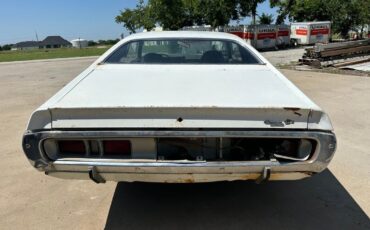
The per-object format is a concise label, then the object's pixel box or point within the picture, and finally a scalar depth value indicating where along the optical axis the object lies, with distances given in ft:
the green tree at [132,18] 185.11
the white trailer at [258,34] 95.50
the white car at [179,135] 7.92
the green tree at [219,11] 101.07
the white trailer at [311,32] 107.34
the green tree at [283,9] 130.93
